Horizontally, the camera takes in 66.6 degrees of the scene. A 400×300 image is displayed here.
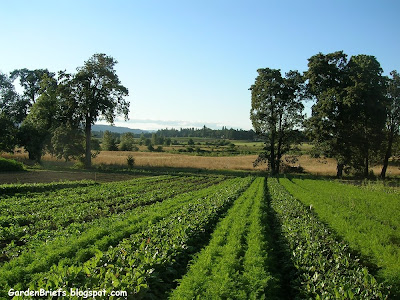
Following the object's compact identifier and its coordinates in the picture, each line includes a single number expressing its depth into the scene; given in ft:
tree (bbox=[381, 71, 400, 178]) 142.51
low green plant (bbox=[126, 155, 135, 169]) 156.80
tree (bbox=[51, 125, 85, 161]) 147.74
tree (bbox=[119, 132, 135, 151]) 299.25
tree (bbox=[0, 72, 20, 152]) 174.81
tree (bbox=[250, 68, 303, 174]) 154.92
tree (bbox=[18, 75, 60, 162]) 148.94
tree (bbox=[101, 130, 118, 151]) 291.17
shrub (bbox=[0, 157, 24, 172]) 111.24
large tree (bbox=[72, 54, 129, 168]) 141.49
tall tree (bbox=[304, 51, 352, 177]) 136.77
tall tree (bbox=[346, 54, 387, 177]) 131.13
